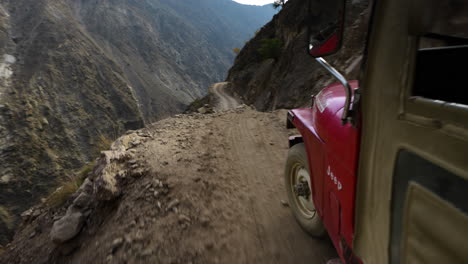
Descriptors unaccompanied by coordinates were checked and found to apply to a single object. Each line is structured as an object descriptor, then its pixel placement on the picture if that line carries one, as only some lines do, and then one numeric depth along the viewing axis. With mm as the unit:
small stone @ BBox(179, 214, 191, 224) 2648
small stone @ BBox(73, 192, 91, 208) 3059
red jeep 664
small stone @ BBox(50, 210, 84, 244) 2684
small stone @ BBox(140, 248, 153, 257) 2263
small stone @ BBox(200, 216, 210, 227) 2626
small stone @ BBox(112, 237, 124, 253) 2338
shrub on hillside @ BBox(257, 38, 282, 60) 22297
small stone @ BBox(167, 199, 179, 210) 2850
